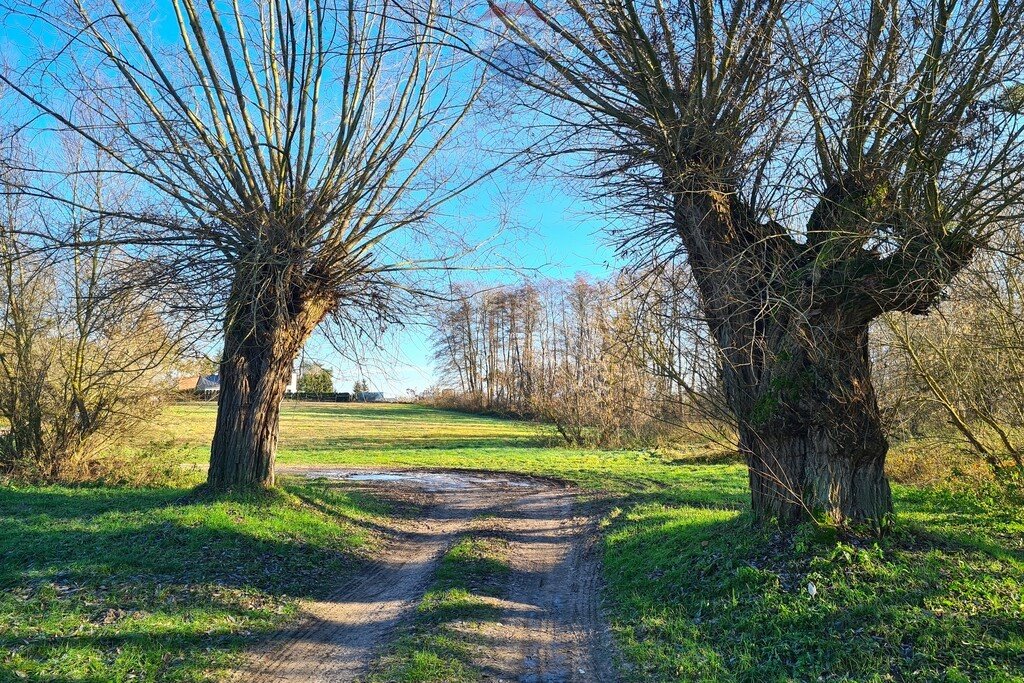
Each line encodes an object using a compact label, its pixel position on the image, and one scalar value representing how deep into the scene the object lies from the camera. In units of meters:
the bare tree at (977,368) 9.12
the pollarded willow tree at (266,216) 8.41
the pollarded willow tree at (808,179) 5.21
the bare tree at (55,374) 11.98
